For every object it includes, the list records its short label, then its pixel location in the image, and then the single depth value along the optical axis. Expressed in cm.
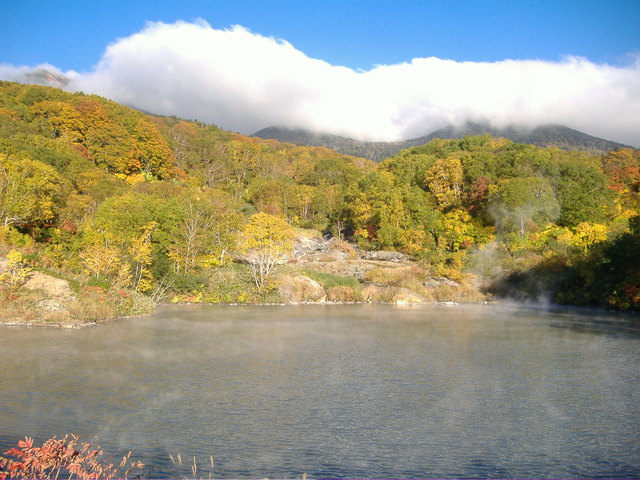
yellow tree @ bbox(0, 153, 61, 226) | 3503
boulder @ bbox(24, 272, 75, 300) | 2675
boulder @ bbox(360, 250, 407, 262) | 5403
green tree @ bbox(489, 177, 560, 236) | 4994
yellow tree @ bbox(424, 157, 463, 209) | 6112
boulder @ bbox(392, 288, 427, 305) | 4284
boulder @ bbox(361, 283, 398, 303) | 4328
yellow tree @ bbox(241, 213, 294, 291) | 3956
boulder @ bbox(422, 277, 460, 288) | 4555
